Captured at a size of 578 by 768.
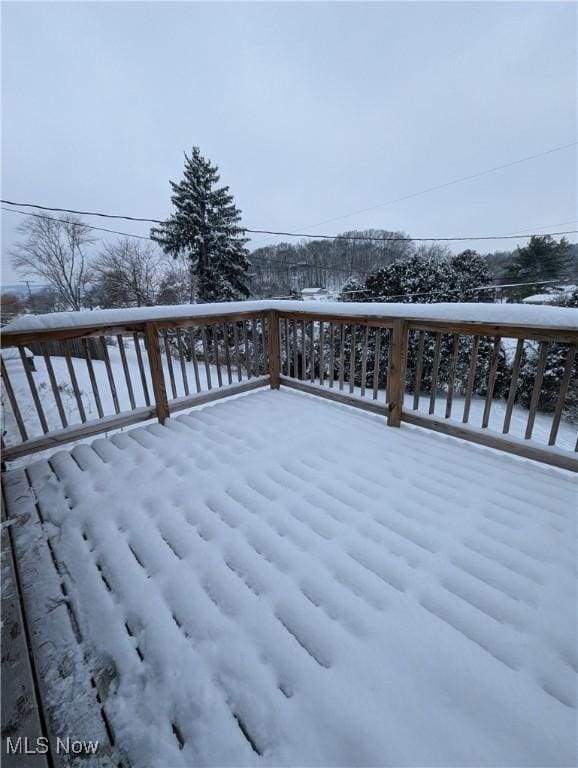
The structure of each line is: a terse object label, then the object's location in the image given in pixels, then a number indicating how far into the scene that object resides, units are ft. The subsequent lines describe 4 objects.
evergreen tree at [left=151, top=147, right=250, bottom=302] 46.85
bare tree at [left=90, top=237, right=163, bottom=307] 51.42
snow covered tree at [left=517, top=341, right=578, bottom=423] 24.97
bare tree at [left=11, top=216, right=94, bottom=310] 49.88
